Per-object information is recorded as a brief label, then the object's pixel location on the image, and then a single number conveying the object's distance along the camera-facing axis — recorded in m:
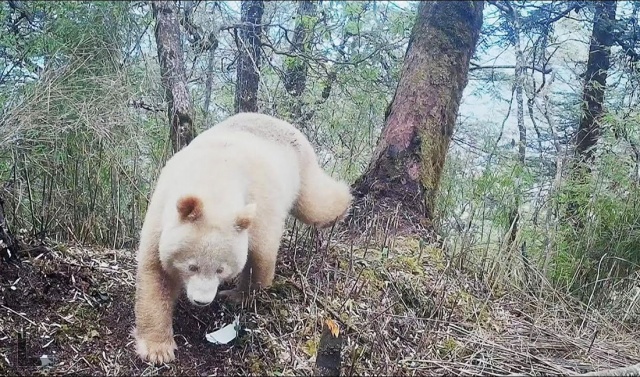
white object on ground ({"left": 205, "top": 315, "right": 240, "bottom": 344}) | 2.86
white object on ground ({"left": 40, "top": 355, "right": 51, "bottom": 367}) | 2.62
